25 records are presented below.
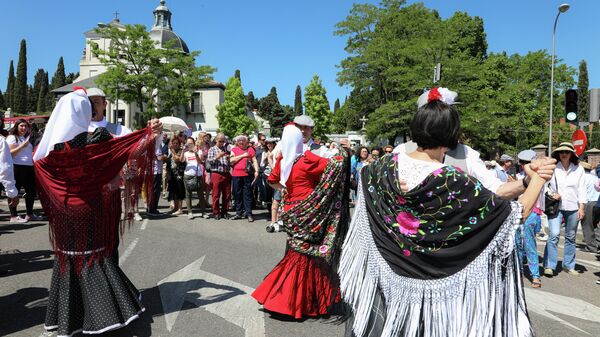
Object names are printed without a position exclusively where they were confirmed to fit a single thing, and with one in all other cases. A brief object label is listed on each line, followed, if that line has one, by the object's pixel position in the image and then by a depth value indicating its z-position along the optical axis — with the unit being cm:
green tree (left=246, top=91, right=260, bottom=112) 10048
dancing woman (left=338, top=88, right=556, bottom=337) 213
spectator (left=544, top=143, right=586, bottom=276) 638
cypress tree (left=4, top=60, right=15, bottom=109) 8150
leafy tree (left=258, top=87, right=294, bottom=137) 7719
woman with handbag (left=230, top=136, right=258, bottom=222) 1017
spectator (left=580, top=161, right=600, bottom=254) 840
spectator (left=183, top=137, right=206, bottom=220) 1017
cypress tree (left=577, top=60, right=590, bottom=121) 7588
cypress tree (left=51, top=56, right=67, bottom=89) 9088
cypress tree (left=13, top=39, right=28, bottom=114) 7894
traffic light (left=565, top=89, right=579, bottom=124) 1100
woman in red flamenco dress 411
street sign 1045
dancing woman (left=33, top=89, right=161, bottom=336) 335
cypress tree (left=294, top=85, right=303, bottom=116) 10929
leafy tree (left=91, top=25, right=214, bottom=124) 3528
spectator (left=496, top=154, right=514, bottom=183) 942
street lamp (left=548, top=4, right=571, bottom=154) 1978
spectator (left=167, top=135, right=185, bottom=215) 1039
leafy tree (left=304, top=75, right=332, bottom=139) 6850
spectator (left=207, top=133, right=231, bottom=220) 1009
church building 6744
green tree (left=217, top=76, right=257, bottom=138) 6462
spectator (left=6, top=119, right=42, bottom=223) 881
